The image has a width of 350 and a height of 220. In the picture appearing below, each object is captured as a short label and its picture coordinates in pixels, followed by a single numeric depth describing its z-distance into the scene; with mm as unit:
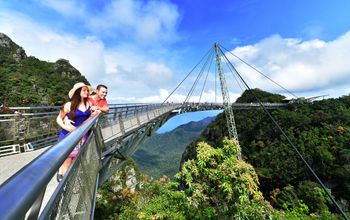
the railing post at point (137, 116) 11880
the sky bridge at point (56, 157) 668
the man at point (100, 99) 5156
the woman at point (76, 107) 3871
